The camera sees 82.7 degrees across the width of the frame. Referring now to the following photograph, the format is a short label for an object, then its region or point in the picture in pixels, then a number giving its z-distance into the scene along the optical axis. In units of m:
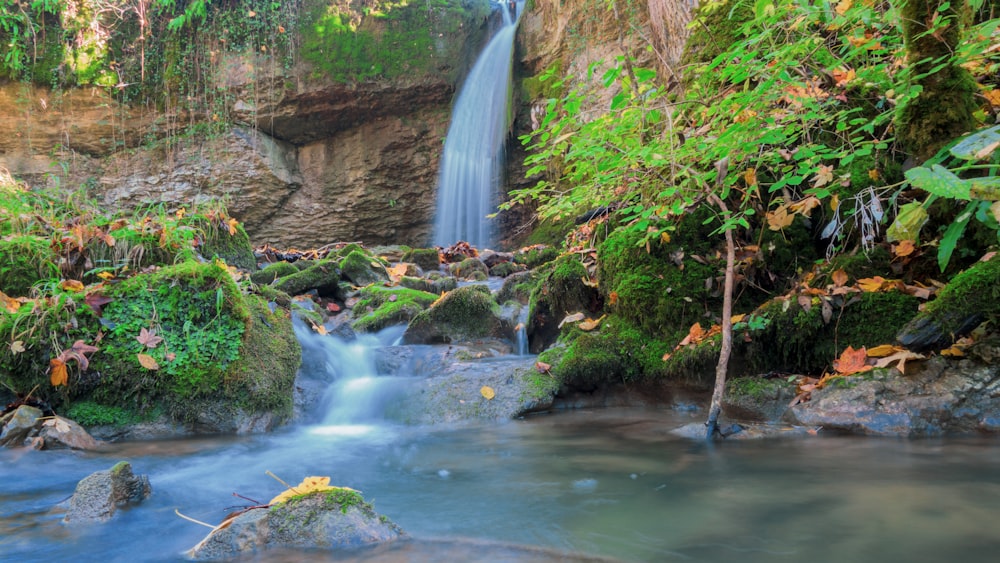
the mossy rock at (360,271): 8.67
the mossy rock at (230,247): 7.02
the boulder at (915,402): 2.94
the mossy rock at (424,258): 10.55
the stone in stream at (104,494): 2.32
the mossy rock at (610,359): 4.36
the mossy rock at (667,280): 4.32
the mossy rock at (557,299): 5.26
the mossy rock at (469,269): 9.75
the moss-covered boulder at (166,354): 3.98
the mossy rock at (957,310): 2.93
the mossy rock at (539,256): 8.97
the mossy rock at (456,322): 6.02
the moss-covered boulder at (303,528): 1.91
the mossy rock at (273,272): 7.88
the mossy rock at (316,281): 7.68
